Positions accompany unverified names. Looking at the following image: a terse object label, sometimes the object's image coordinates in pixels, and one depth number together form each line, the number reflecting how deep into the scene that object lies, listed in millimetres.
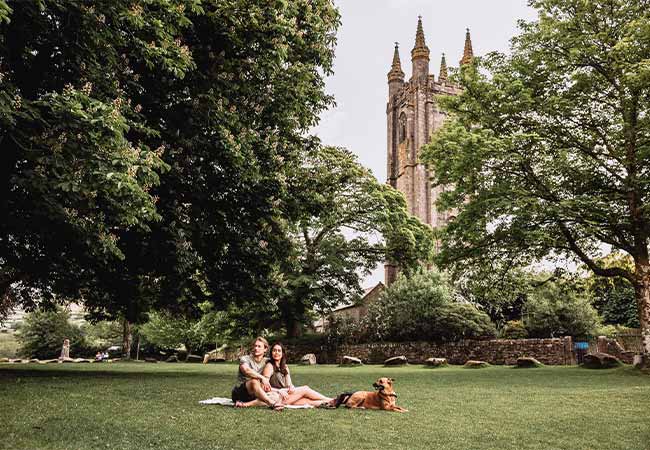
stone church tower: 64125
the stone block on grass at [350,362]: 30172
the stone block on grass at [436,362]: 27938
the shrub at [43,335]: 56094
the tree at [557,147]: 18359
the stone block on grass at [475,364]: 26875
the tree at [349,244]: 31703
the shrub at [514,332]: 38406
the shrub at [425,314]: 34156
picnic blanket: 9039
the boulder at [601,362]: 21759
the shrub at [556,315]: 39188
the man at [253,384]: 8961
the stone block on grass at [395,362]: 29109
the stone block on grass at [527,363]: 25344
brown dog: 8953
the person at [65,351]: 43778
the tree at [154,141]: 9062
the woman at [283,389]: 9164
